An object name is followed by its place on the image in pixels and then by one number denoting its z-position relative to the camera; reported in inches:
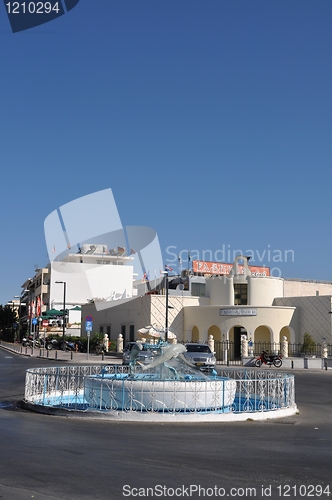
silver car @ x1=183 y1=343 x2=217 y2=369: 1285.7
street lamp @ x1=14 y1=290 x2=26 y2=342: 4459.2
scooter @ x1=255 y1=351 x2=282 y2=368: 1640.0
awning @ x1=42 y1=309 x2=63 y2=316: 2738.7
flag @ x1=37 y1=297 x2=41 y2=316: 2561.5
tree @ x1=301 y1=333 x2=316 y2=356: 2066.9
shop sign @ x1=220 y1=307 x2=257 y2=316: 2121.1
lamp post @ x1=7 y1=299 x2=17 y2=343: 4436.5
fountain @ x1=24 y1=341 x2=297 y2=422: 605.3
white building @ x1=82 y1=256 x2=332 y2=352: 2135.8
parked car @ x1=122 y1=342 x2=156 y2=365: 1418.1
